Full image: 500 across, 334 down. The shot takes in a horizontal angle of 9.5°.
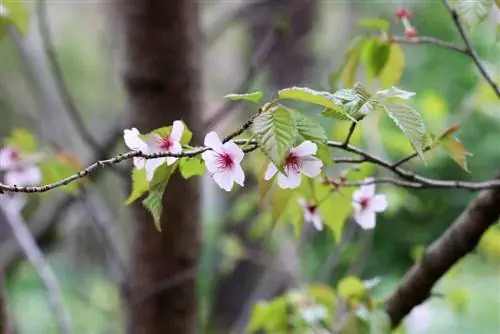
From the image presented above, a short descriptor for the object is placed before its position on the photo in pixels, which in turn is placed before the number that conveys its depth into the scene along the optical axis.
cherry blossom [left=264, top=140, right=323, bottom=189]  1.67
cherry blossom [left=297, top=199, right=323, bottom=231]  1.87
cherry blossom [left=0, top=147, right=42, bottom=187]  2.04
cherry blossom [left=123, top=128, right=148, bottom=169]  1.69
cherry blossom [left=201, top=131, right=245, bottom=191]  1.68
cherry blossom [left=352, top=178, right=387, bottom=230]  1.86
